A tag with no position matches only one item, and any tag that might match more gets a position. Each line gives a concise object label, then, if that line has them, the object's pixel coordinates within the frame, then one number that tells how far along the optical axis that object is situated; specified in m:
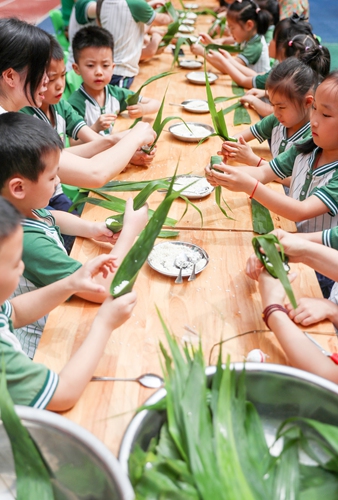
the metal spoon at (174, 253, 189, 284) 1.46
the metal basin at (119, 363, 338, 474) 0.97
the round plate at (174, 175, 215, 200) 1.95
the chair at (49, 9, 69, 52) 4.36
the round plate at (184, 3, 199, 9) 5.66
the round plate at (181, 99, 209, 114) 2.76
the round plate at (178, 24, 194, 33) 4.72
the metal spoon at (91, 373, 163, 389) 1.11
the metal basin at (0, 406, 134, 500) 0.80
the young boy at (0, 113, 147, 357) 1.35
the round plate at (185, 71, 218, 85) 3.30
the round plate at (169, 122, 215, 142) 2.43
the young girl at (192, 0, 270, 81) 3.68
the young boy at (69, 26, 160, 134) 2.66
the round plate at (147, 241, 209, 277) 1.49
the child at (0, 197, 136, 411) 1.00
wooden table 1.08
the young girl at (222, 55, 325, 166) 2.20
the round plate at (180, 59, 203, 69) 3.62
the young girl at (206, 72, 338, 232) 1.75
